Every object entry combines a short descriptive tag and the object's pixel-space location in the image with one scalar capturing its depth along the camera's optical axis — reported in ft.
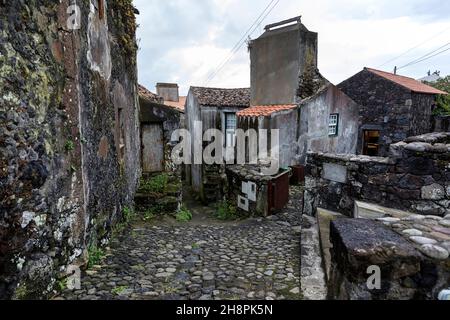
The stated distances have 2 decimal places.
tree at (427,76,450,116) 54.49
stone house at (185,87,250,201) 47.88
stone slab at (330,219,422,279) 7.02
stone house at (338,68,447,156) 50.96
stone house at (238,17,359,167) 34.22
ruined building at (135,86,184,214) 29.14
